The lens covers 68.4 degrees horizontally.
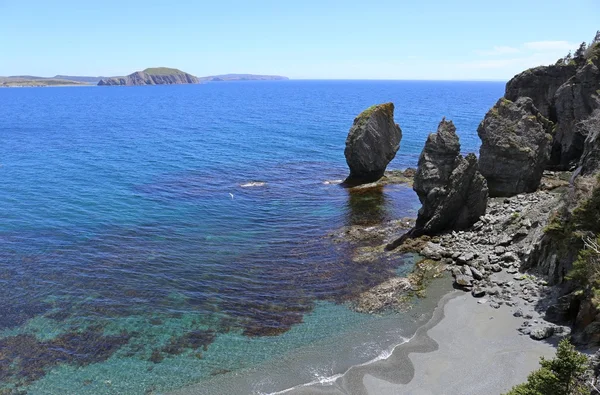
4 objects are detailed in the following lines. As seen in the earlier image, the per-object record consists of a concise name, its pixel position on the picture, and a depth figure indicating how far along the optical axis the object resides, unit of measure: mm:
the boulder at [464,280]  32812
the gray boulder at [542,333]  25578
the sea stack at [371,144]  61188
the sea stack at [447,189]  41688
